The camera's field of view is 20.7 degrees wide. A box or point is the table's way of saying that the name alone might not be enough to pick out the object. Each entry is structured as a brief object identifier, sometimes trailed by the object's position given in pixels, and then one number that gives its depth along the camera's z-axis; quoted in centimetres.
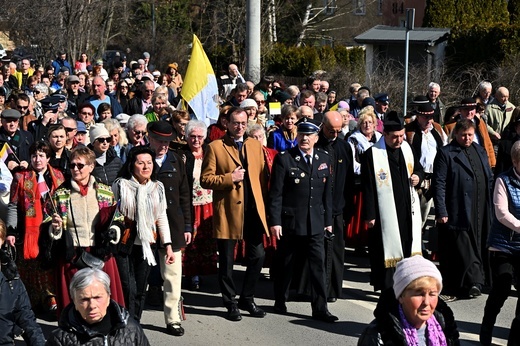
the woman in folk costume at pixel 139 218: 1156
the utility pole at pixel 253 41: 3056
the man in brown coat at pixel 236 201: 1337
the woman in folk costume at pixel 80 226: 1110
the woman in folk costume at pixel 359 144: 1582
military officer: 1312
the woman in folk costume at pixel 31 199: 1278
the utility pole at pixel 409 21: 2510
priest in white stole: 1357
